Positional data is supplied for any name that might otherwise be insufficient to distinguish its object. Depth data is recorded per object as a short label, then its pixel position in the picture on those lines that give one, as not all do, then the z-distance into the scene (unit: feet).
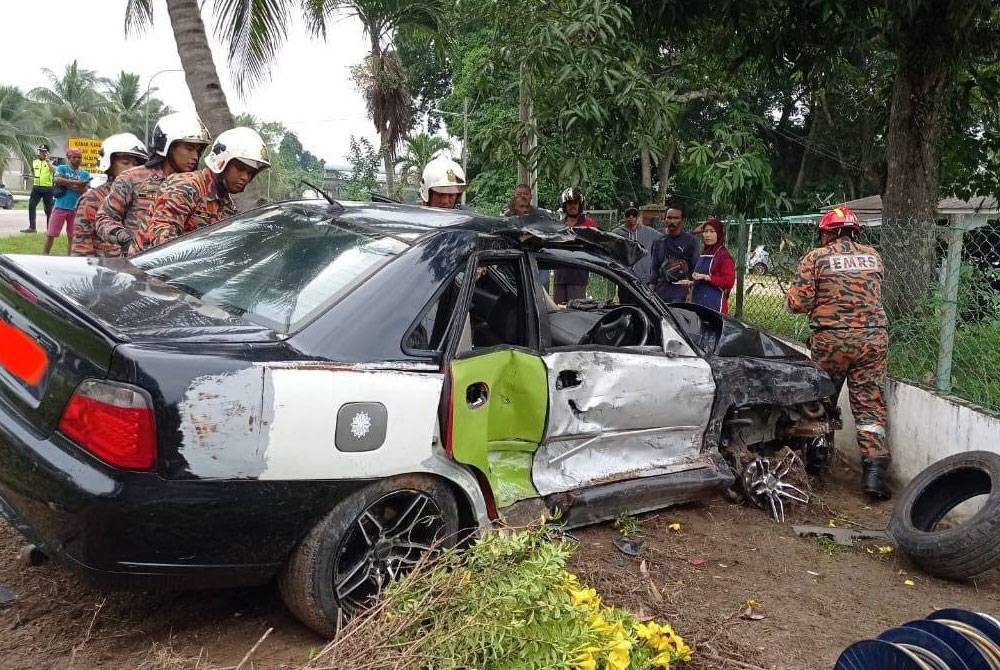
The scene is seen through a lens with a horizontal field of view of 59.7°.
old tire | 13.74
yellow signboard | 72.23
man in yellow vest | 52.13
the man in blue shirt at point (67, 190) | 37.04
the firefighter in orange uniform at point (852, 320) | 18.25
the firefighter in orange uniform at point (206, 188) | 15.58
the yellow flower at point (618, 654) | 8.25
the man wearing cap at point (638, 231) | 29.32
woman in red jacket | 24.19
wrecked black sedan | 8.34
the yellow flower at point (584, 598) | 8.71
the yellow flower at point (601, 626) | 8.45
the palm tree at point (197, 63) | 26.30
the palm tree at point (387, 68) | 55.16
